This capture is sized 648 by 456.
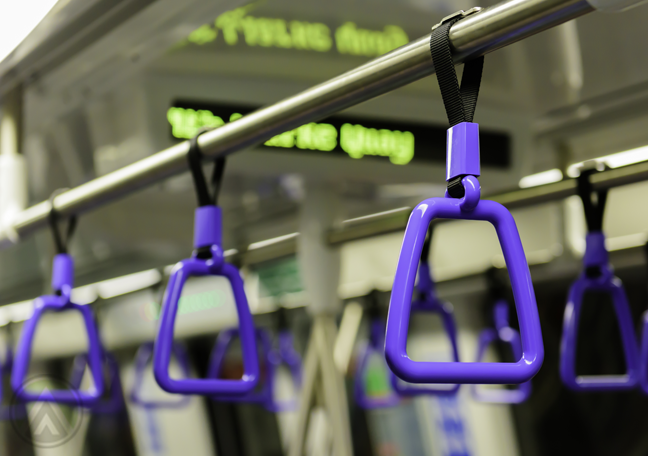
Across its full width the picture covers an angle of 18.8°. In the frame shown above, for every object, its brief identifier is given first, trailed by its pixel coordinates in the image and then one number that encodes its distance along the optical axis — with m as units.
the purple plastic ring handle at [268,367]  4.45
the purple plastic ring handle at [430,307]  2.79
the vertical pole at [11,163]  2.81
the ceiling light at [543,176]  4.43
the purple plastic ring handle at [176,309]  2.08
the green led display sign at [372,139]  3.58
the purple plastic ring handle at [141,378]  4.53
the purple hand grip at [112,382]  4.29
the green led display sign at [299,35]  3.06
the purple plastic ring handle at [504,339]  3.71
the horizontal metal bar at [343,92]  1.87
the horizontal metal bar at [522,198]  2.34
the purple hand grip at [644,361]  2.45
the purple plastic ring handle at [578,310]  2.36
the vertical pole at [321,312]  3.35
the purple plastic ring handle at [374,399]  4.28
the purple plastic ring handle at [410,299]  1.77
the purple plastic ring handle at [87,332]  2.39
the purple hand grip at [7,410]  6.42
